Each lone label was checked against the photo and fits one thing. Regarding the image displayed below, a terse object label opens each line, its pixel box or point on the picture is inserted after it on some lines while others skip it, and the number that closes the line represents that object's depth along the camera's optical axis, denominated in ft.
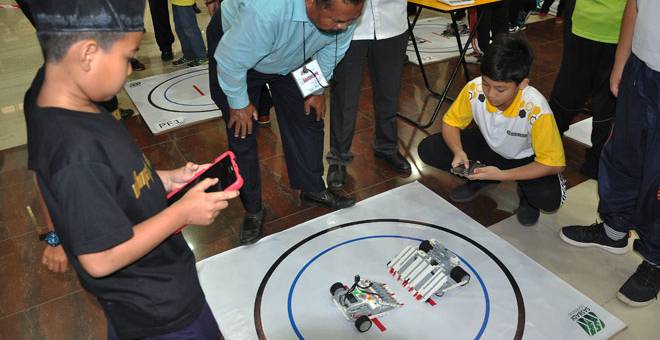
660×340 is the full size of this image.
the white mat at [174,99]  10.84
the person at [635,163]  5.52
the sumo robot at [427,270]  6.05
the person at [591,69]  7.24
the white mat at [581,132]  9.58
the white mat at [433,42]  14.19
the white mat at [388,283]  5.67
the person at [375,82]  7.69
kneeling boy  6.50
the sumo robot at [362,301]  5.72
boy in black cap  2.77
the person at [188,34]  12.97
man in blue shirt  5.26
